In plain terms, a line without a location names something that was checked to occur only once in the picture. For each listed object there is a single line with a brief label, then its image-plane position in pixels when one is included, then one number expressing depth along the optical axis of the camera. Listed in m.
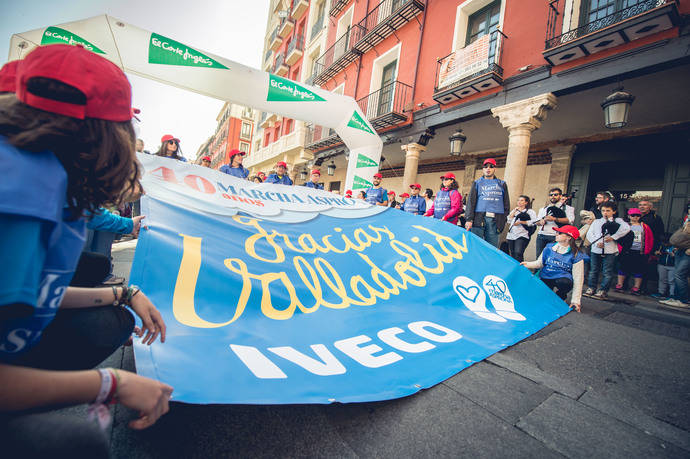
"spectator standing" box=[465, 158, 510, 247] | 4.82
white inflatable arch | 4.77
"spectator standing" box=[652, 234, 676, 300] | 4.97
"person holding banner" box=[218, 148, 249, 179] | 6.13
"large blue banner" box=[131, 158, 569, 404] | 1.28
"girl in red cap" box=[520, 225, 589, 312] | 3.37
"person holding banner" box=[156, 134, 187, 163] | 4.70
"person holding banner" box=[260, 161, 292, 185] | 7.20
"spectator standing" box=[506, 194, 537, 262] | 5.21
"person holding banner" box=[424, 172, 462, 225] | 5.50
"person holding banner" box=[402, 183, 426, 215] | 6.93
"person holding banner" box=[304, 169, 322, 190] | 8.50
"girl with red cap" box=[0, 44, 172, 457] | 0.56
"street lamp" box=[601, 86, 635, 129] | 4.62
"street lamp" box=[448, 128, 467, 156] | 7.16
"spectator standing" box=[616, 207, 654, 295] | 5.11
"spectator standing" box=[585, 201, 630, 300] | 4.65
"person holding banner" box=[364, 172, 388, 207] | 7.52
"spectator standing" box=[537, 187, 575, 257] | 4.91
